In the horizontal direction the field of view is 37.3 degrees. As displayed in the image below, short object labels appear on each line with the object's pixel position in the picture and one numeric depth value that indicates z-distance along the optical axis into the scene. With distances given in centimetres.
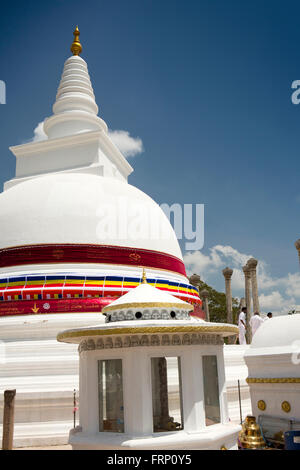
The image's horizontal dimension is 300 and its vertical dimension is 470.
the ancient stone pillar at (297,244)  1446
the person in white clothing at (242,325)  1747
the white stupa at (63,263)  1108
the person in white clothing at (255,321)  1711
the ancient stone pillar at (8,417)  785
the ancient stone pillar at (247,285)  2497
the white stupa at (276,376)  878
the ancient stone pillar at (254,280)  2408
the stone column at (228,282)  2734
